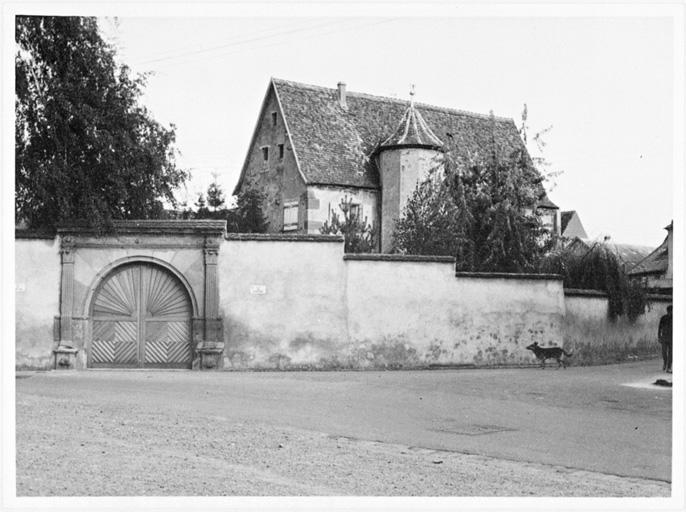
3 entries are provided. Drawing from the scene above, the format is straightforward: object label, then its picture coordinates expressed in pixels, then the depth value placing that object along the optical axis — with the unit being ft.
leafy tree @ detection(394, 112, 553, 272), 93.81
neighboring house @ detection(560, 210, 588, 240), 217.75
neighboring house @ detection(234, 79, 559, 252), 120.06
